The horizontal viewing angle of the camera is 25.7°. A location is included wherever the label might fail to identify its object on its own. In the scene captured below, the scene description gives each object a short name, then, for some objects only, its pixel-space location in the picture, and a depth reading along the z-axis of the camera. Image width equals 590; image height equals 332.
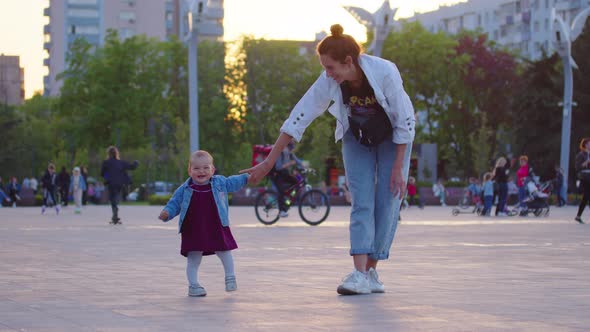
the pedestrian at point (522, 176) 34.91
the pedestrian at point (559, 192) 45.20
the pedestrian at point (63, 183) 44.20
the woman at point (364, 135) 8.59
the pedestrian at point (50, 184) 39.44
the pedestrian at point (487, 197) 33.41
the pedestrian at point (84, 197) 53.47
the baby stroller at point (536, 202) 32.38
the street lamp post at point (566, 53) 43.13
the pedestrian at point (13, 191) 55.00
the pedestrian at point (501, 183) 32.96
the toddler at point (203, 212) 9.06
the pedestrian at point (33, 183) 73.44
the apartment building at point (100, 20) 146.88
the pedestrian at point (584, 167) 23.27
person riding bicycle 24.14
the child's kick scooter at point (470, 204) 35.12
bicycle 24.12
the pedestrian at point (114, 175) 26.09
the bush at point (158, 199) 52.98
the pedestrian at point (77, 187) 36.38
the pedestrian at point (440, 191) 52.00
